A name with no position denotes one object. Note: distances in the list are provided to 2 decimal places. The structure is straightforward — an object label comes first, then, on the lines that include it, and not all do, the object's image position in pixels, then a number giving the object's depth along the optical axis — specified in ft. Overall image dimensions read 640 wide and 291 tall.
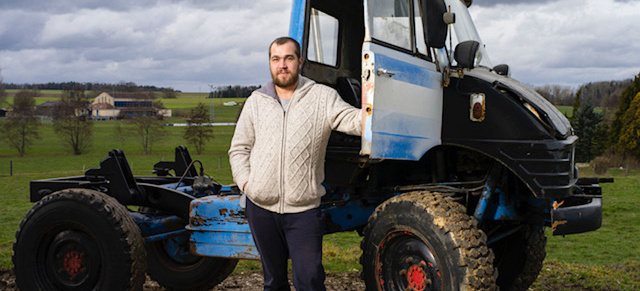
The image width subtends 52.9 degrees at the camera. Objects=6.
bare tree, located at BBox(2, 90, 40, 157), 215.10
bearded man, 13.26
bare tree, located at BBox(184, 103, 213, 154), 217.77
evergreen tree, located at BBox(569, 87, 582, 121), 253.65
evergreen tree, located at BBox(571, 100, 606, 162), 231.50
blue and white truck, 15.62
